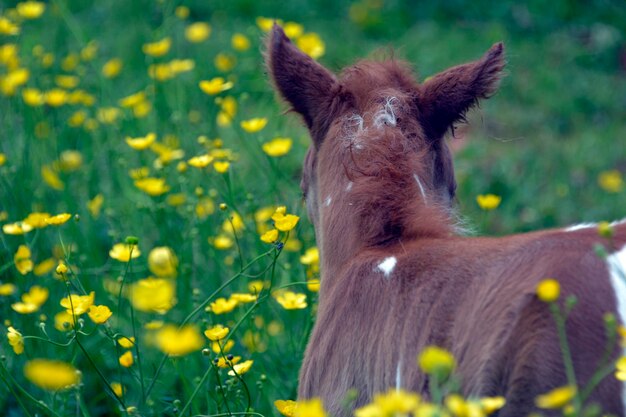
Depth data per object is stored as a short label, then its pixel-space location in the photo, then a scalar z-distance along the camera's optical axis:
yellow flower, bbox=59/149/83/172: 7.99
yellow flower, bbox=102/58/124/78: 9.31
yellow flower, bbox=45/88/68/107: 8.28
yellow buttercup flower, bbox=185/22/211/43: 9.76
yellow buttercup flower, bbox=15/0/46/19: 8.73
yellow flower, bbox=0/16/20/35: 8.09
